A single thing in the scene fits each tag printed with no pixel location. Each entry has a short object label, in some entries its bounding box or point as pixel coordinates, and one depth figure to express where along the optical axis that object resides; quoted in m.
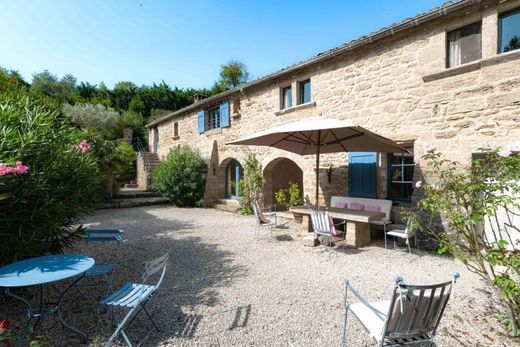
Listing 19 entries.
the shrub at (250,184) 9.55
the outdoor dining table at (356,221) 5.22
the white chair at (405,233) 4.92
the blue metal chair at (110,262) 3.19
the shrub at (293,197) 8.10
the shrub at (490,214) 2.23
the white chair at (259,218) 6.18
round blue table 2.20
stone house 4.77
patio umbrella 4.79
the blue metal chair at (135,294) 2.40
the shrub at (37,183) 2.96
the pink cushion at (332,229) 4.94
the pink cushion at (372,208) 6.09
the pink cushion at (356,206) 6.39
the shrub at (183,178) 11.79
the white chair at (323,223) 4.96
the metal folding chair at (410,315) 1.93
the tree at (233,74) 28.66
